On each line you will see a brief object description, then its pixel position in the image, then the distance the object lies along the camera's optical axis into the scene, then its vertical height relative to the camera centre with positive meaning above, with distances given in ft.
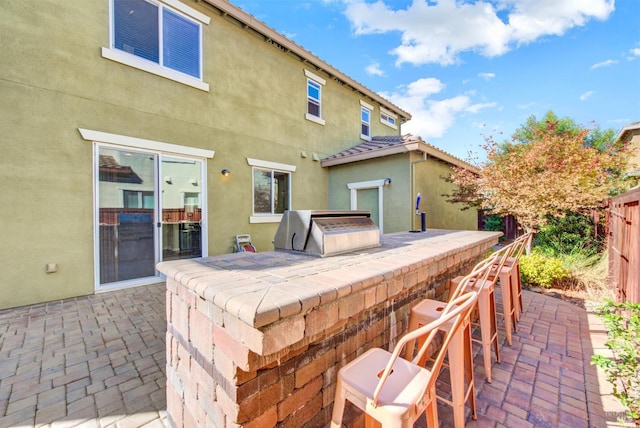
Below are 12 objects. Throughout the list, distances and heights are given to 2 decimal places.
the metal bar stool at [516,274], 11.23 -2.92
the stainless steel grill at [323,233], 7.95 -0.72
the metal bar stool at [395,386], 3.72 -2.88
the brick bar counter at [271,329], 3.87 -2.10
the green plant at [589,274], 15.90 -4.43
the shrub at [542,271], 17.48 -4.16
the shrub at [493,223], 40.01 -1.87
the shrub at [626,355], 5.75 -3.48
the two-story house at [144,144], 13.93 +4.97
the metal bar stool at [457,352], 5.44 -3.18
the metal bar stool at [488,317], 7.77 -3.36
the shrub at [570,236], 22.38 -2.33
